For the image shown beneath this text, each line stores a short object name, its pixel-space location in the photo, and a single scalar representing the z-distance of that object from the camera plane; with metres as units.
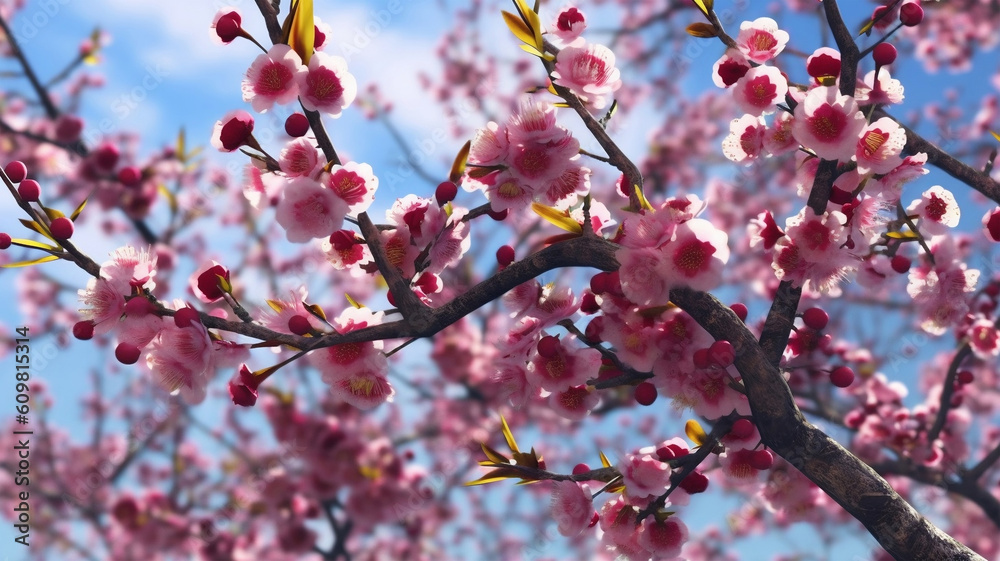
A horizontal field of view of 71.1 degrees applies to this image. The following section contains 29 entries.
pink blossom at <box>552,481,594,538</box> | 2.16
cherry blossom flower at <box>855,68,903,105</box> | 2.32
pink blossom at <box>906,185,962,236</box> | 2.47
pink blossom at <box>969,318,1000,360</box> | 3.38
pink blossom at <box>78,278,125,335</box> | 1.93
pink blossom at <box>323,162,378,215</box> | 1.99
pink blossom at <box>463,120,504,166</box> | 2.05
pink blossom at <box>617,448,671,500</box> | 2.07
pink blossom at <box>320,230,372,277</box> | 2.21
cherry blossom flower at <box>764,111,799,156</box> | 2.30
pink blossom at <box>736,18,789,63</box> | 2.26
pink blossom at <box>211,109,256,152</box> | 1.97
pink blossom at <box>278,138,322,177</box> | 2.02
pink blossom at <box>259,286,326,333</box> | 2.03
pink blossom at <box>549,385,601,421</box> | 2.27
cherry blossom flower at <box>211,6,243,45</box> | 2.04
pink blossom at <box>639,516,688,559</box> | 2.18
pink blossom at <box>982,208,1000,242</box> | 2.50
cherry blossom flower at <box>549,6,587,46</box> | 2.28
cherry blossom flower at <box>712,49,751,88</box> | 2.28
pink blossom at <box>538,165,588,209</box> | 2.18
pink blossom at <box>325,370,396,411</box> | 2.10
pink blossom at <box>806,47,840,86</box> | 2.23
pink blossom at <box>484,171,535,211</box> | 2.09
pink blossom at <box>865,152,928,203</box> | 2.22
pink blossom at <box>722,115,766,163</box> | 2.37
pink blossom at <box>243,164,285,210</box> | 2.17
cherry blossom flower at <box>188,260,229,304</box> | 2.00
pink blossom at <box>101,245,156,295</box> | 1.93
